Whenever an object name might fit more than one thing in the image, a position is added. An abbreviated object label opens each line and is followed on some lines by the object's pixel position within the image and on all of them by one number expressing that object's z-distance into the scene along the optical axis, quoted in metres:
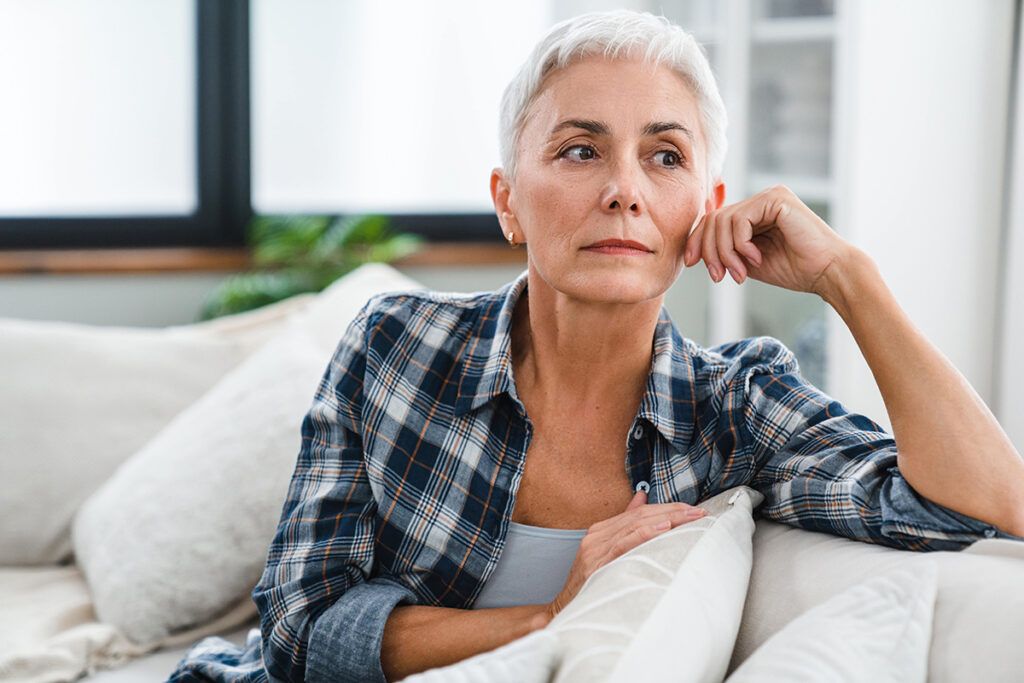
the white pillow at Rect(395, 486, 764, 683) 0.92
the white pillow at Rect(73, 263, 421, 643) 1.76
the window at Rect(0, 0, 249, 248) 3.03
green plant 2.94
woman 1.21
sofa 0.95
